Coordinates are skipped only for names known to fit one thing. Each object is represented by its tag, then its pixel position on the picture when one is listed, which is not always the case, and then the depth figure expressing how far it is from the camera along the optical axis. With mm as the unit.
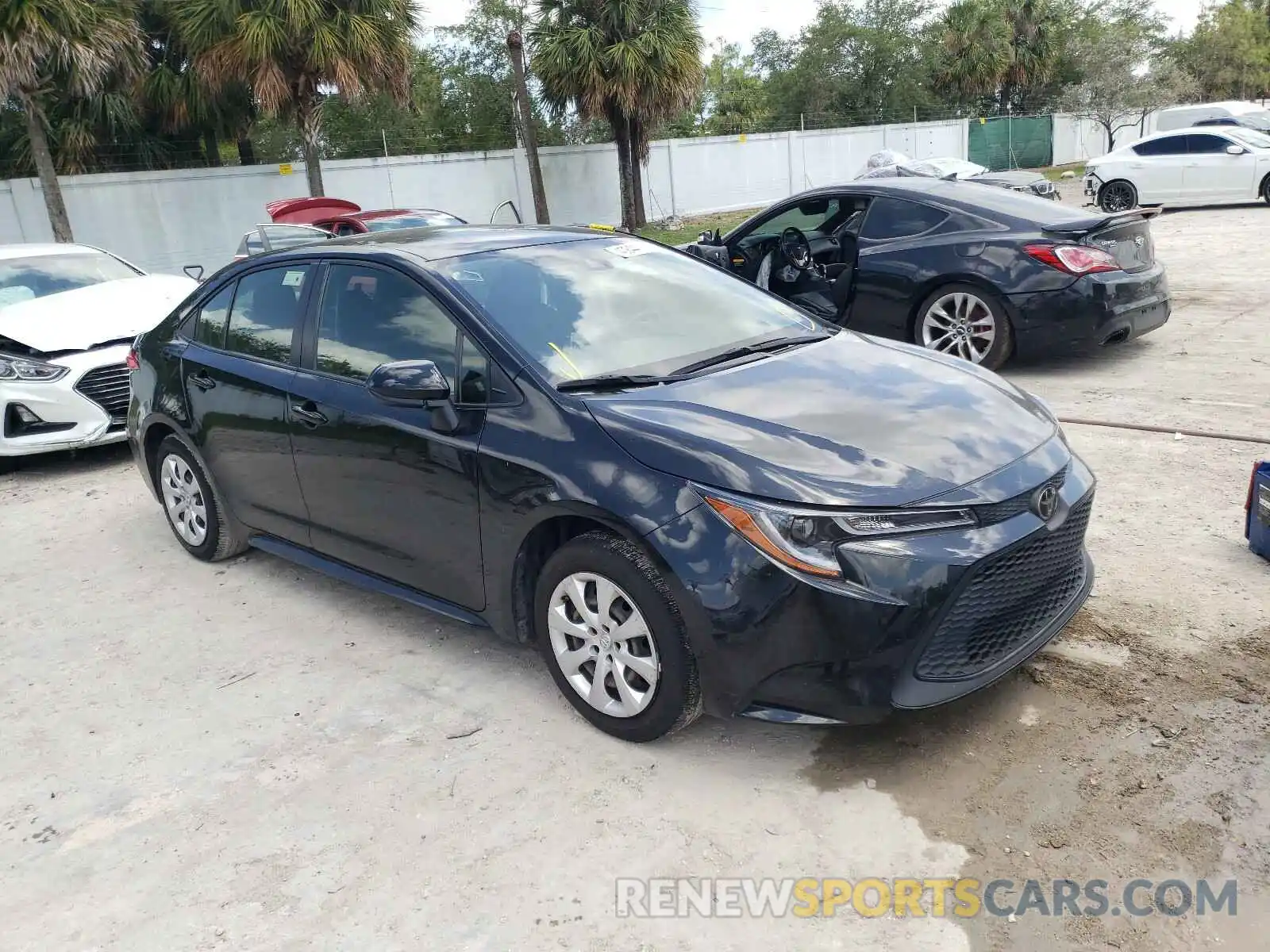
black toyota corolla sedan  2920
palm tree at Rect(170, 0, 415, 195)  17000
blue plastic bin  4168
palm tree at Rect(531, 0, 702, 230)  20625
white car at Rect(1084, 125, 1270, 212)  18359
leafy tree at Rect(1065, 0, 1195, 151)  35375
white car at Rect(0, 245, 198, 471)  7039
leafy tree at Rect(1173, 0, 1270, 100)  49188
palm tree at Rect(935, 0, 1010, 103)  41594
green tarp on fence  39156
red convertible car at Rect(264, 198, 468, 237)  12719
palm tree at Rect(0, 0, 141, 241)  13516
